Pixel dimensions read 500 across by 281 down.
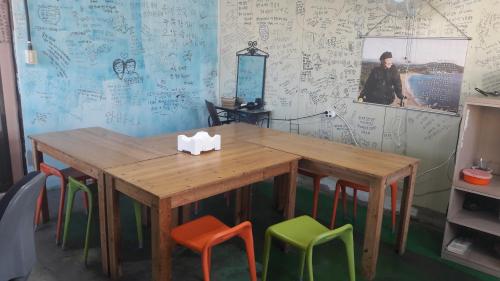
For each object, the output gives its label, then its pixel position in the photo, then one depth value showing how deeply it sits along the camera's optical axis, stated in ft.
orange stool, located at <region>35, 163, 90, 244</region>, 9.38
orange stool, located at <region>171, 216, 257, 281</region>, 6.65
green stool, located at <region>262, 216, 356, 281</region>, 6.84
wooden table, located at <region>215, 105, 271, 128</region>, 15.36
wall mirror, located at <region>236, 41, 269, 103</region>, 15.84
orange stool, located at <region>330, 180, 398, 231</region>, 10.22
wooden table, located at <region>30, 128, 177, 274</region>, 8.18
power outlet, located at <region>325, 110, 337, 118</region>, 13.85
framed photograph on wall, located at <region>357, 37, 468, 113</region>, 11.00
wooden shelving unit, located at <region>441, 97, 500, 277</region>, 9.11
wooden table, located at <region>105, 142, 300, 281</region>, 6.79
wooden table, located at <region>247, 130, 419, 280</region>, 8.30
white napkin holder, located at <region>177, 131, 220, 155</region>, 8.98
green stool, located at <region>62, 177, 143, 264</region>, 8.51
